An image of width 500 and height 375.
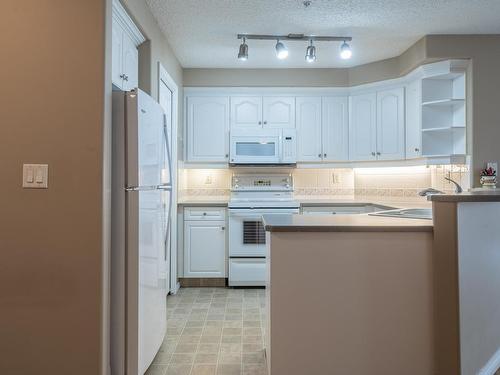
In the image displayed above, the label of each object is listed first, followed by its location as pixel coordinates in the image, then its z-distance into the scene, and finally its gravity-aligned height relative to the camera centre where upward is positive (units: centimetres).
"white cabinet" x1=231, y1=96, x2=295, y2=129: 413 +92
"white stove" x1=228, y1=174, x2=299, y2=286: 374 -53
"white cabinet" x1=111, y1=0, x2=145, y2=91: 222 +96
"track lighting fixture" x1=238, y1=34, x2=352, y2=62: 305 +138
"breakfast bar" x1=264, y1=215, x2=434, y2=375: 176 -56
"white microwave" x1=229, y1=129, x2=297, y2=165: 405 +51
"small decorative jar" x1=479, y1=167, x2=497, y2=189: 314 +13
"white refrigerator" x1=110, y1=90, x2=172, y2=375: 185 -23
